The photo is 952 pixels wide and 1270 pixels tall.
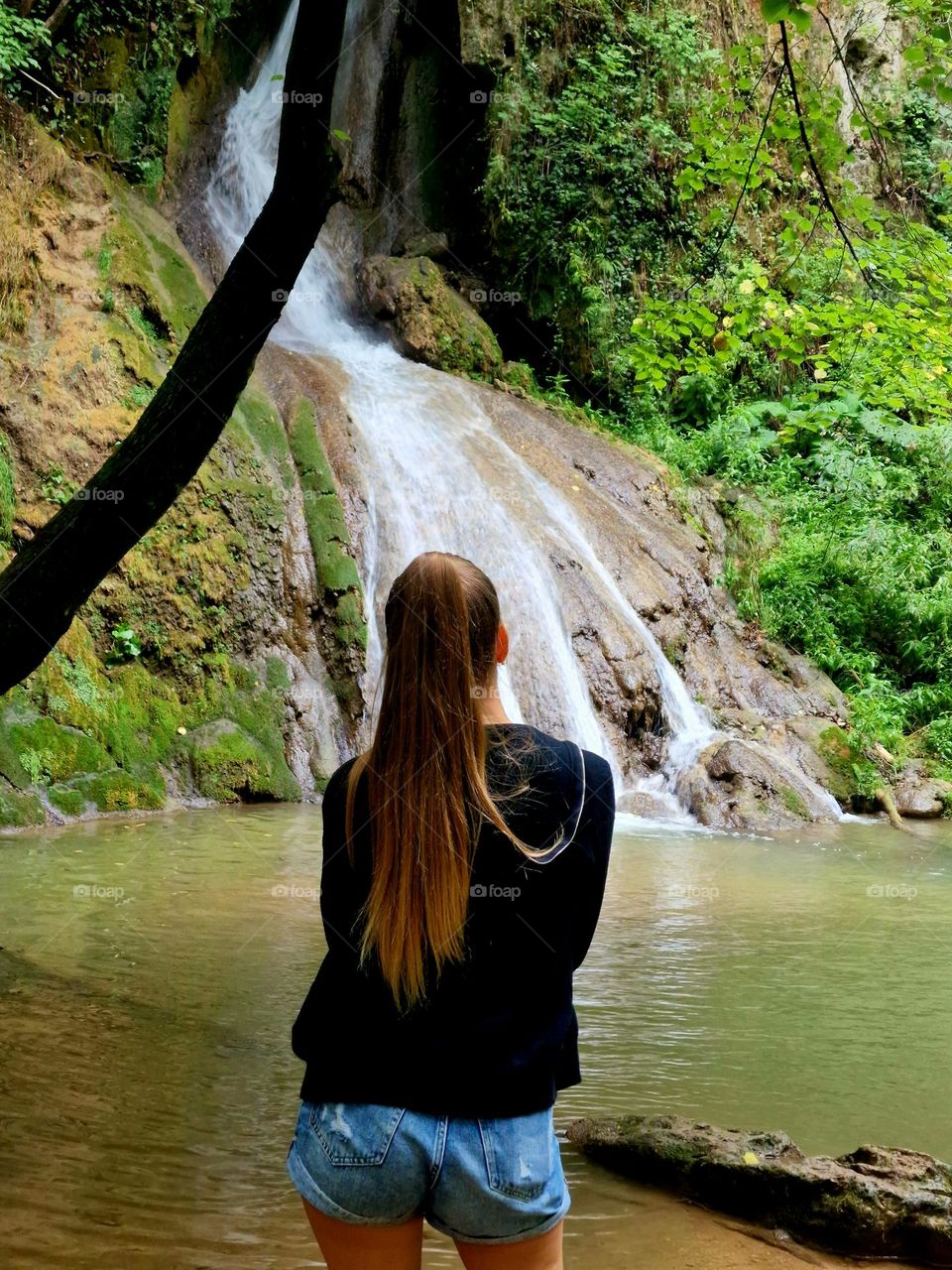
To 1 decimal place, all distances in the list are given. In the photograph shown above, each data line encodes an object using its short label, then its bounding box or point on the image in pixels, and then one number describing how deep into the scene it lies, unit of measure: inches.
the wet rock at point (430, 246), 733.3
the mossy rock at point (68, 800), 353.1
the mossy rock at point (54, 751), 353.4
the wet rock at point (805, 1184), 121.9
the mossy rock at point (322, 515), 465.7
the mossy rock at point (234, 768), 398.3
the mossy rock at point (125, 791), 365.4
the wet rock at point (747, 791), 434.0
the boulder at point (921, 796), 501.7
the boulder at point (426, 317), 656.4
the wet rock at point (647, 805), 442.3
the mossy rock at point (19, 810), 337.4
